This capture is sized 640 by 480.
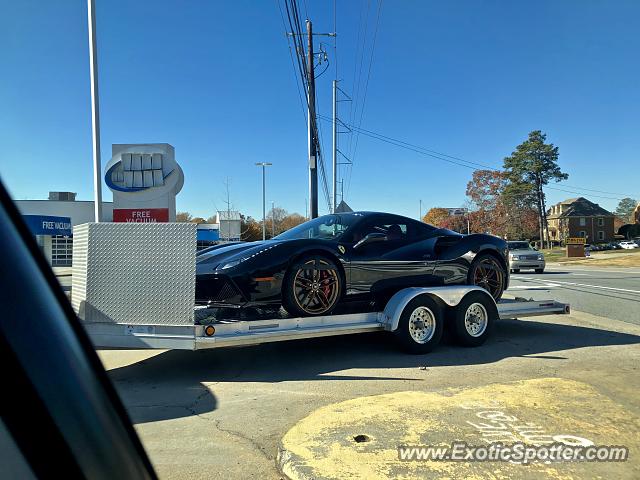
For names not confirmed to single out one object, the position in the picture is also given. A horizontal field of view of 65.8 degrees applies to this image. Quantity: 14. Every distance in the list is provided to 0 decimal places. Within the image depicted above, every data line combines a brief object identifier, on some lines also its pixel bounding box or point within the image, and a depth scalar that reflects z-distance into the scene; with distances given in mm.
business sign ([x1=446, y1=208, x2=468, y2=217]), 63375
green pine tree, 59562
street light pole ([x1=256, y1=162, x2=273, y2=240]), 48334
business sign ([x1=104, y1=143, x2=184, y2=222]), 13463
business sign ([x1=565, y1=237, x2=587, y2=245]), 43162
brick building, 79562
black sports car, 5852
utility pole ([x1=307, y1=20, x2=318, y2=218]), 14762
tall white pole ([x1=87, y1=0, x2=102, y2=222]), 11852
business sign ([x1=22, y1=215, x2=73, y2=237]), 24328
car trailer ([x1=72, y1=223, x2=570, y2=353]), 5324
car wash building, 13469
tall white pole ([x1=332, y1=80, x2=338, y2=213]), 23742
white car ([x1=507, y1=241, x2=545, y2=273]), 24047
